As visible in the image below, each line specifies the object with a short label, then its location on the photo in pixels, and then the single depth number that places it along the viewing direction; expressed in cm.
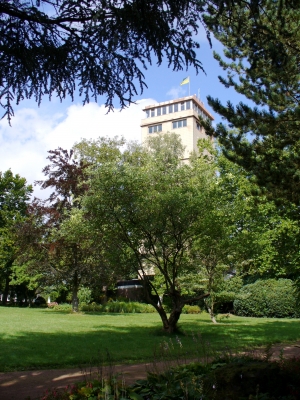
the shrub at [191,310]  3149
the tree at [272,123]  945
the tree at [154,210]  1350
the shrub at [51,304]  3538
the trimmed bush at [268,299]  2650
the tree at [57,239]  2458
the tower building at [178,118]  4992
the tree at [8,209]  3728
